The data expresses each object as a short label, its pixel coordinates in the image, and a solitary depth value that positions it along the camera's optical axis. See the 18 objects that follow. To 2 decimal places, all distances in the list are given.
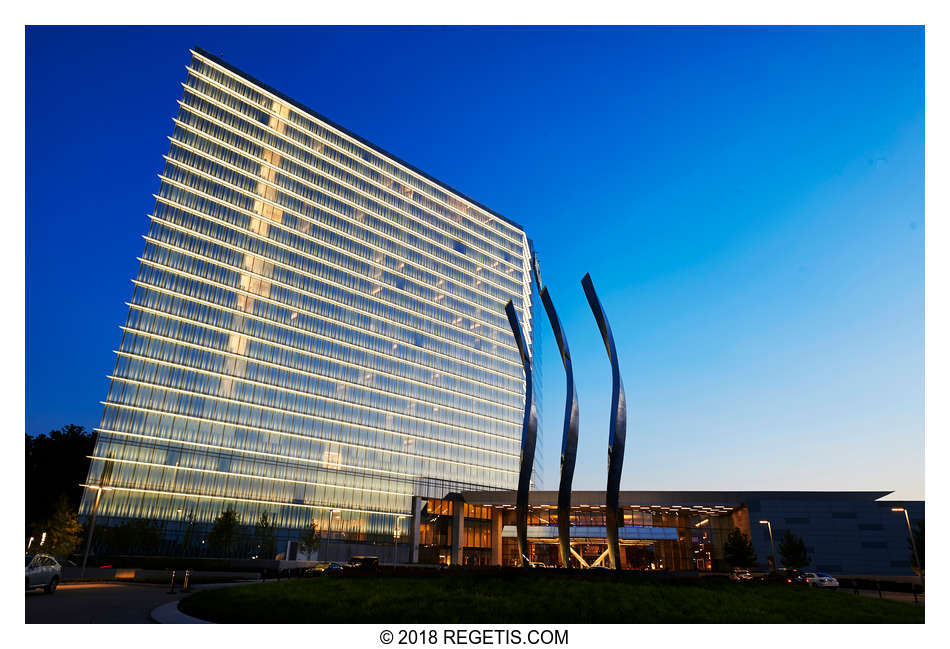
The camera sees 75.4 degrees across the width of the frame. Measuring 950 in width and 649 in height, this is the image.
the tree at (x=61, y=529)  58.50
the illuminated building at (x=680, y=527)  65.81
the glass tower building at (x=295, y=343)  83.50
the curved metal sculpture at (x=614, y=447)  28.89
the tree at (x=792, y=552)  62.56
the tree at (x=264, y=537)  85.50
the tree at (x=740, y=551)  64.62
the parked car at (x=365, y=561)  25.88
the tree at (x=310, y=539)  89.00
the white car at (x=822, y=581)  41.77
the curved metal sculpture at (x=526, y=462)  30.55
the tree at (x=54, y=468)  59.53
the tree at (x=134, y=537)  76.00
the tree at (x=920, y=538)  51.00
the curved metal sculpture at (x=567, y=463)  30.22
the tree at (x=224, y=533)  80.88
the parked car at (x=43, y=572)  22.98
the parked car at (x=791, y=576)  41.53
